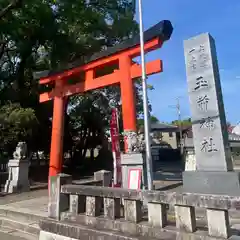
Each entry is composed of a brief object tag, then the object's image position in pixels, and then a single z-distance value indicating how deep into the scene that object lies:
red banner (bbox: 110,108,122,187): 8.47
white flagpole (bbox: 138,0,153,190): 7.22
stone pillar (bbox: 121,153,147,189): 7.41
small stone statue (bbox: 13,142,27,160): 12.32
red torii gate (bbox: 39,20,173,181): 8.57
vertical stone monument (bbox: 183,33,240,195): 6.28
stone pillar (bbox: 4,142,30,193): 11.96
